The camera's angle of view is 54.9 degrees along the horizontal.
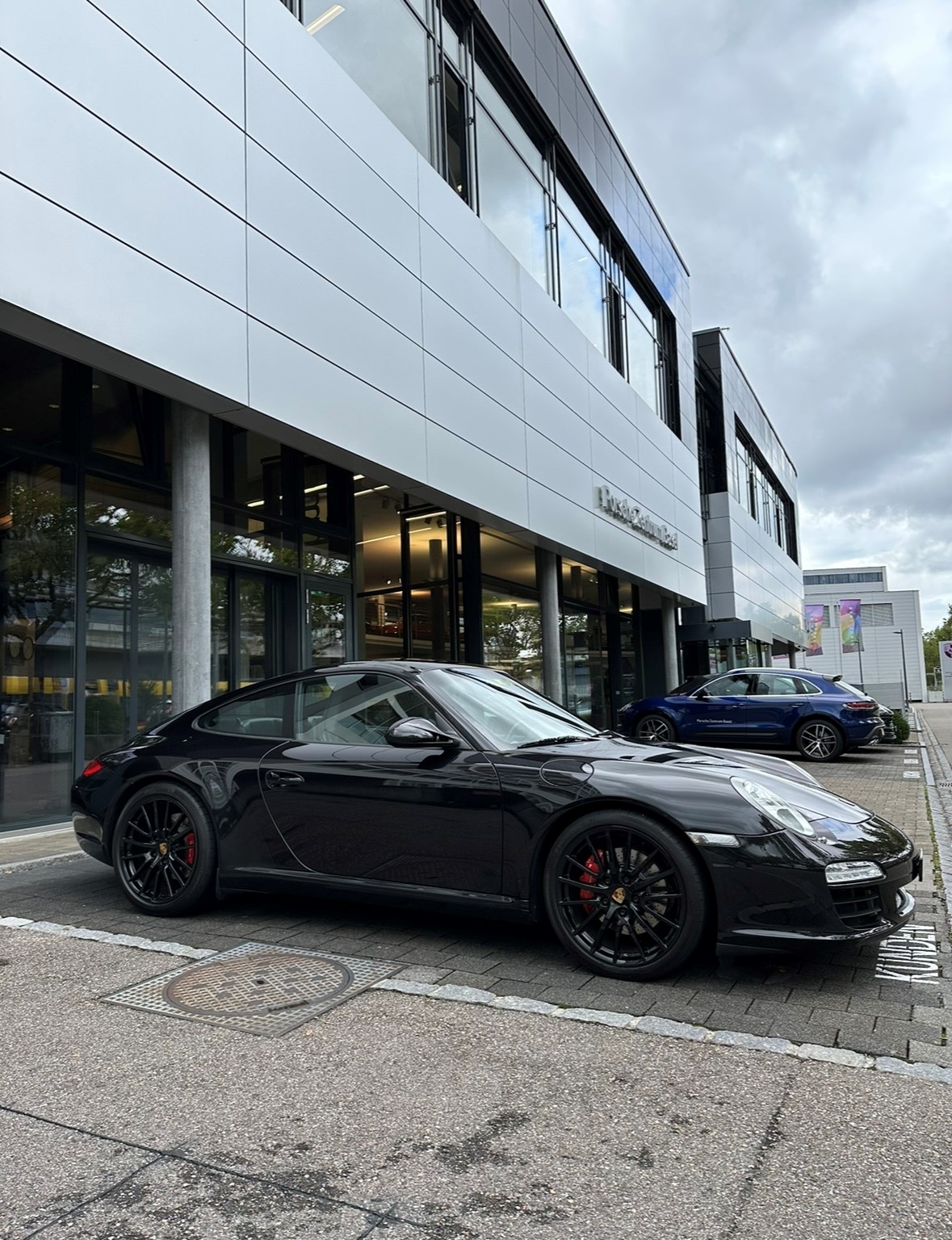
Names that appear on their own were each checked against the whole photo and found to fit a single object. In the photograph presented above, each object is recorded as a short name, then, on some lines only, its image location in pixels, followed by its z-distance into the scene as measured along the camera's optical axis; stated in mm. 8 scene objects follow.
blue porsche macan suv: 14844
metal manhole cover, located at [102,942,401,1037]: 3422
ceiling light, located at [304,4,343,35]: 10185
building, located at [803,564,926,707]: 102250
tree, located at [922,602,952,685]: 132500
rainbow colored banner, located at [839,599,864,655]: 97812
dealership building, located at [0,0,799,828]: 7105
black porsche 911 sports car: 3598
